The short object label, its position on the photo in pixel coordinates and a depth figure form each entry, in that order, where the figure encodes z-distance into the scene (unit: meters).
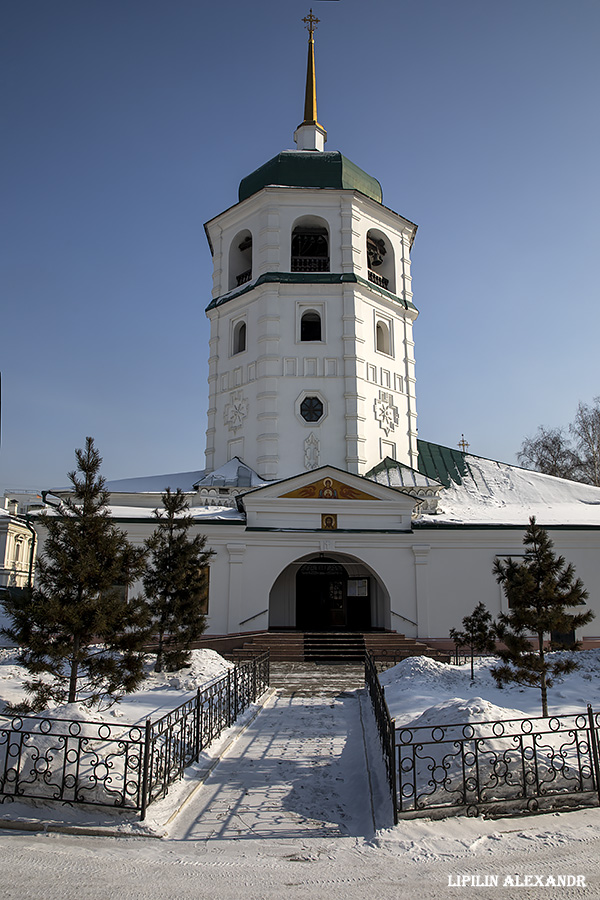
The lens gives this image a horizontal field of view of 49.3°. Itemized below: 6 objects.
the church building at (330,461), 19.66
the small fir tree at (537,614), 9.92
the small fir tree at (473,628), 14.10
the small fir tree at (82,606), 8.12
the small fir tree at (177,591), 13.26
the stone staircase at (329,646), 17.80
